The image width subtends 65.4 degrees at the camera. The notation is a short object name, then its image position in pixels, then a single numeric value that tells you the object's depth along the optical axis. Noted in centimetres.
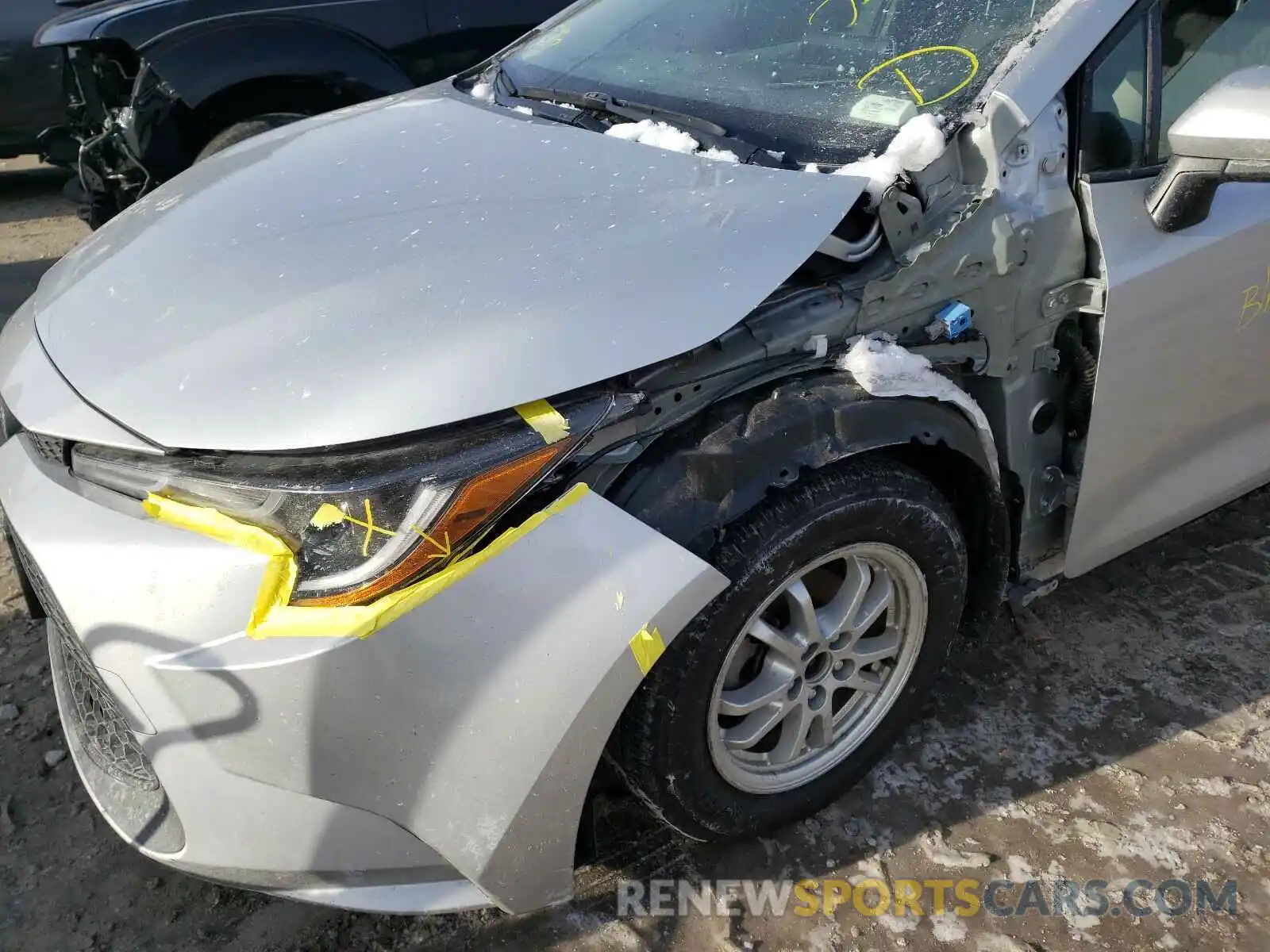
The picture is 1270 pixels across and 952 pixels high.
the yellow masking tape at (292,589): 137
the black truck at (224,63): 432
